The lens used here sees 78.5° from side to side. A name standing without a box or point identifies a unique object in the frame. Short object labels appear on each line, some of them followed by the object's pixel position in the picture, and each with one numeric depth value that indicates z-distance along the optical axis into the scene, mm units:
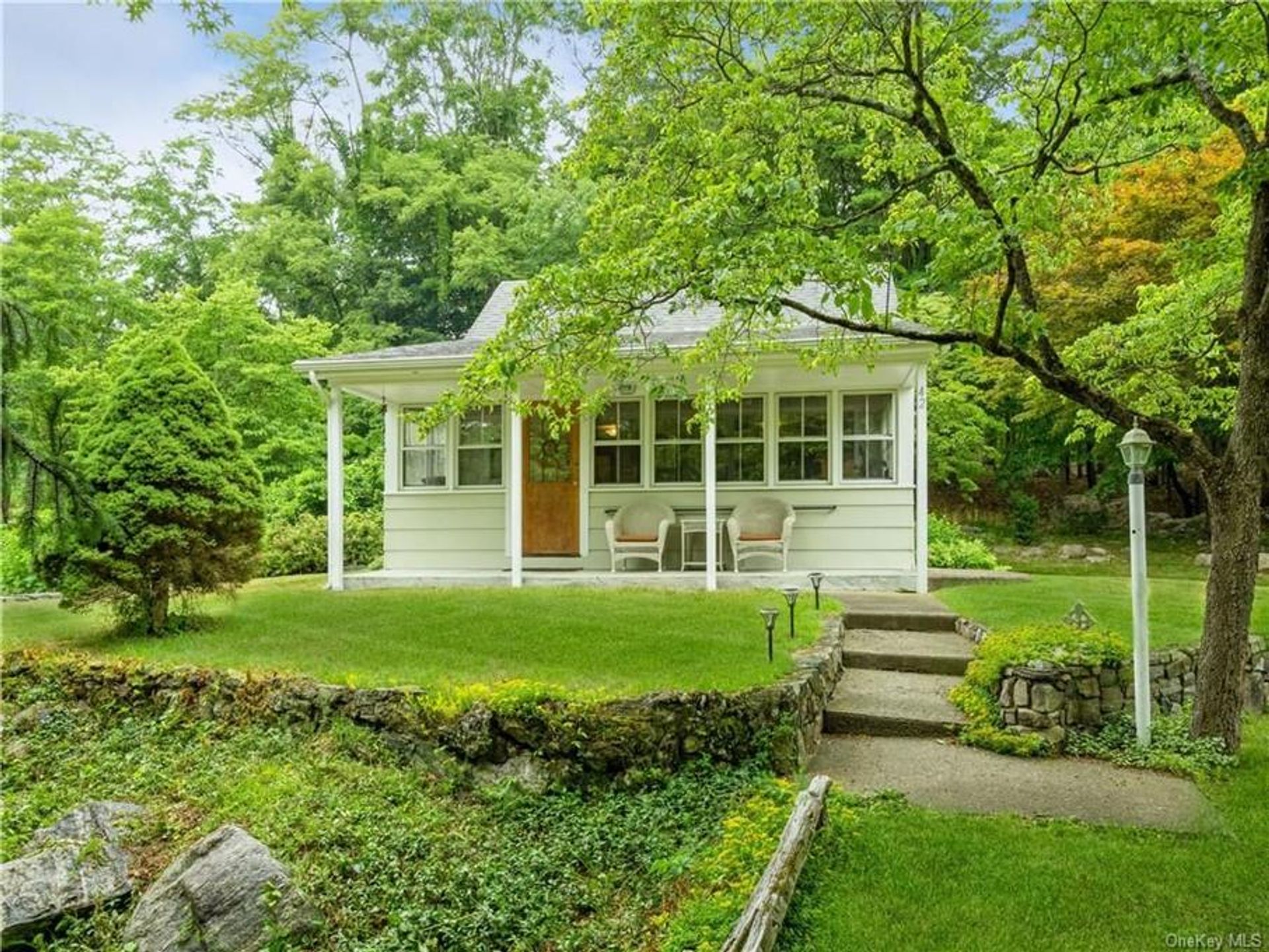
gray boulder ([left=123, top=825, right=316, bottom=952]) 3240
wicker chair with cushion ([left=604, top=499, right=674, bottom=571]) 9516
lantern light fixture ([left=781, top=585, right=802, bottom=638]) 5727
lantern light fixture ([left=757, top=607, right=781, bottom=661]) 5195
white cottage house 9289
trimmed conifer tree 6297
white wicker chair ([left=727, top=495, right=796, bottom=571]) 9219
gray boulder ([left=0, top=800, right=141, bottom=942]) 3479
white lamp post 4730
